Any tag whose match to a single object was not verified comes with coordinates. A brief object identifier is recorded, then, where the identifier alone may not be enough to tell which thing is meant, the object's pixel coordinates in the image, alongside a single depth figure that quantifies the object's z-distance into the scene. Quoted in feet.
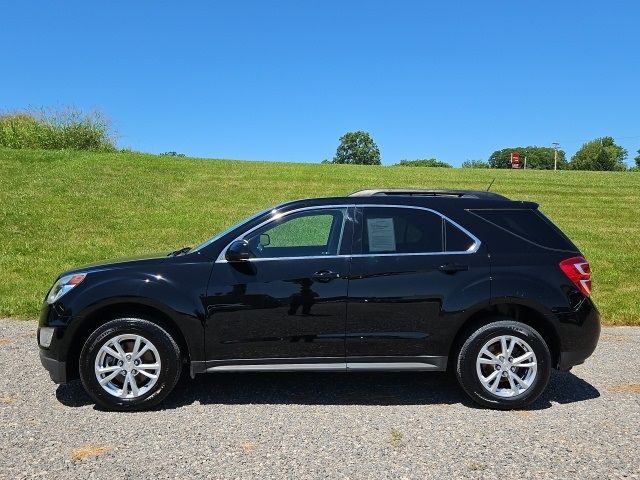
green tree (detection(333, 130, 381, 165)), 429.79
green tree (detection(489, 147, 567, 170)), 463.01
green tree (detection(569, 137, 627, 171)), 351.87
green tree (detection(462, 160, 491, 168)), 359.05
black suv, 14.71
